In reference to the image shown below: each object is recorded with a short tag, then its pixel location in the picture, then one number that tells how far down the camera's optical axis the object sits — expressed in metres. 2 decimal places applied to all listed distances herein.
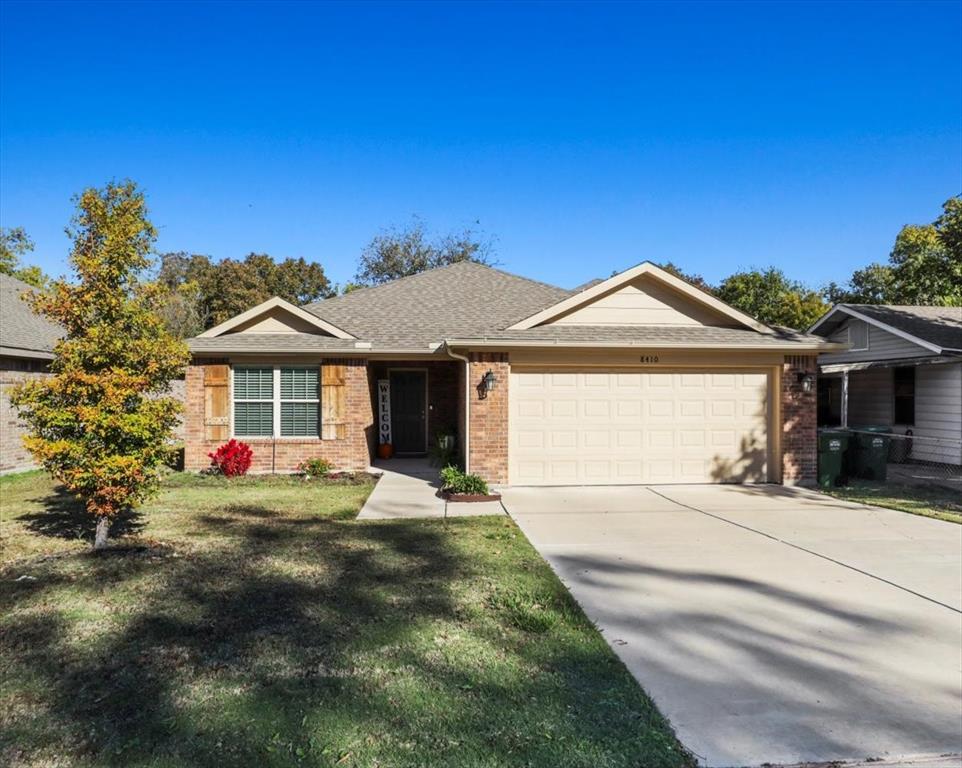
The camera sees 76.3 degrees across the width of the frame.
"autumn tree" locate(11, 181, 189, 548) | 6.30
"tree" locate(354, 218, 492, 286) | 37.97
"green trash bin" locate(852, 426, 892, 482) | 12.15
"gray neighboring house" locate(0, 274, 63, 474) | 12.64
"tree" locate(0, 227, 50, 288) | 33.43
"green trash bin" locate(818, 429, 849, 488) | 11.27
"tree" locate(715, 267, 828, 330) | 36.62
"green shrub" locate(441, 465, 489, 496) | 9.99
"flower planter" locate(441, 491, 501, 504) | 9.80
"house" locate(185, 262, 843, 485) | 10.86
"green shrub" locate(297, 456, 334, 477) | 12.54
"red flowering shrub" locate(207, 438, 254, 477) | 12.31
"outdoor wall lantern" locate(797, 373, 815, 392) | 11.12
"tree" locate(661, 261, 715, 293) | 43.57
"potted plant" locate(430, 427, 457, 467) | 12.27
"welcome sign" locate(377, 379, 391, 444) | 15.53
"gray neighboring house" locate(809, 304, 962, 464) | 14.20
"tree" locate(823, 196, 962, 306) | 13.93
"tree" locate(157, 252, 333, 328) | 38.66
